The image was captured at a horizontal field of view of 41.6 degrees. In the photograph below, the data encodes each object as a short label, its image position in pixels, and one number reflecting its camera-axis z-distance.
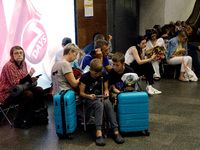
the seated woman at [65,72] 3.46
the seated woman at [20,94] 3.70
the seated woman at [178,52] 6.44
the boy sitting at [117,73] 3.62
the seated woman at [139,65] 5.21
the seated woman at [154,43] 6.24
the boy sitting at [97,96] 3.20
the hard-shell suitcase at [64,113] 3.15
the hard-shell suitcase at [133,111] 3.21
